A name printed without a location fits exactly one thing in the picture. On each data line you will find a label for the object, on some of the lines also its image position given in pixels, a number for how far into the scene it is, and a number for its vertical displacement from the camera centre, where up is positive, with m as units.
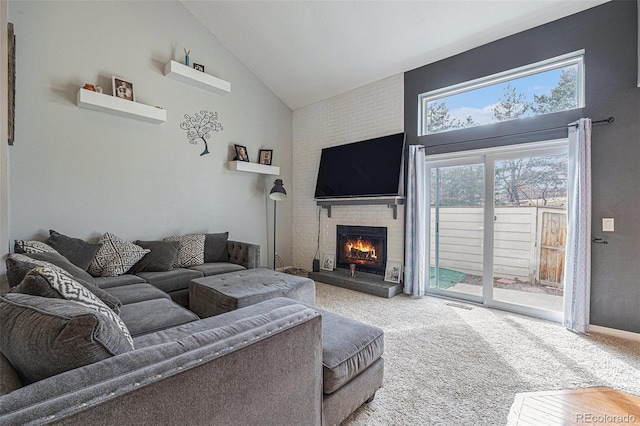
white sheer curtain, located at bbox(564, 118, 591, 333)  2.76 -0.25
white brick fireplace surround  4.30 +1.24
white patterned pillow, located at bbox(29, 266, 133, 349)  1.10 -0.33
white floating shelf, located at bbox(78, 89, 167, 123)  3.21 +1.24
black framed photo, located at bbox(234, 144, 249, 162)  4.74 +0.96
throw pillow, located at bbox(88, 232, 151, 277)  3.16 -0.54
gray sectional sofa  0.69 -0.45
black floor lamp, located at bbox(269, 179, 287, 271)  4.79 +0.32
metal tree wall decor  4.25 +1.29
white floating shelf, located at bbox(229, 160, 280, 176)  4.61 +0.73
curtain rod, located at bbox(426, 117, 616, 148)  2.74 +0.90
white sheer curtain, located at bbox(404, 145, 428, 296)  3.89 -0.20
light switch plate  2.74 -0.10
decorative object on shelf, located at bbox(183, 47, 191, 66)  4.10 +2.23
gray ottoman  2.43 -0.72
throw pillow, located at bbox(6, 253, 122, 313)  1.50 -0.36
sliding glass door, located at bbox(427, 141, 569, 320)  3.12 -0.17
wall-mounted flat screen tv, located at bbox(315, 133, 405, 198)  4.13 +0.68
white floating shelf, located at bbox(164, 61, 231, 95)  3.89 +1.89
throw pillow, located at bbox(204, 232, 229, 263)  4.12 -0.55
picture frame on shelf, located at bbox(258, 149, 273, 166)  5.12 +0.97
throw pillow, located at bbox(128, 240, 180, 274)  3.41 -0.58
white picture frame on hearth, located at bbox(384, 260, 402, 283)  4.13 -0.88
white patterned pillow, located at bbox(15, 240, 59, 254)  2.63 -0.36
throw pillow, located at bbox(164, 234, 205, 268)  3.77 -0.55
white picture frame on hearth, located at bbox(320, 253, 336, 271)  4.98 -0.88
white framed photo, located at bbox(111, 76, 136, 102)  3.51 +1.51
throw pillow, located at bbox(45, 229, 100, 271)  2.93 -0.41
